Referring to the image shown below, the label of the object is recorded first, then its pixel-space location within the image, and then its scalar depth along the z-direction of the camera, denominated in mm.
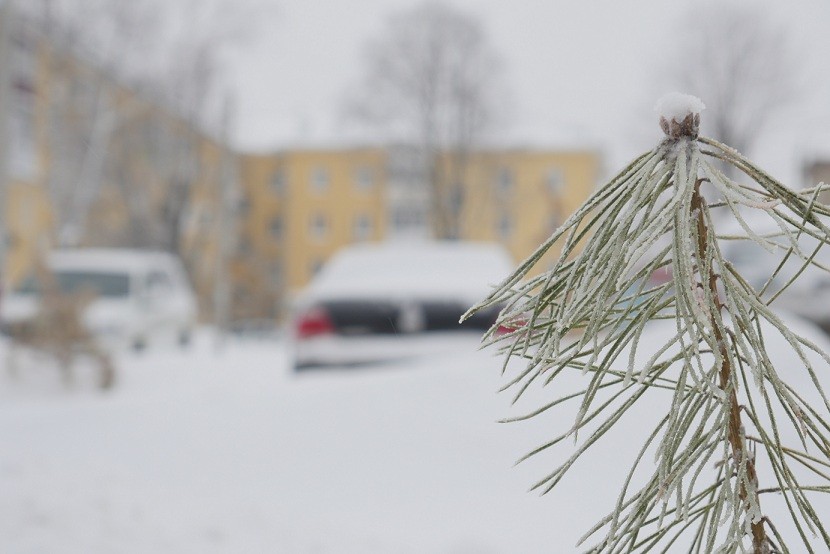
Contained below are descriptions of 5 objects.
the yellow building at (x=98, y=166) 28094
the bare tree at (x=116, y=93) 25750
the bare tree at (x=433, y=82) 31188
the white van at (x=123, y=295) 11961
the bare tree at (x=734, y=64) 21359
